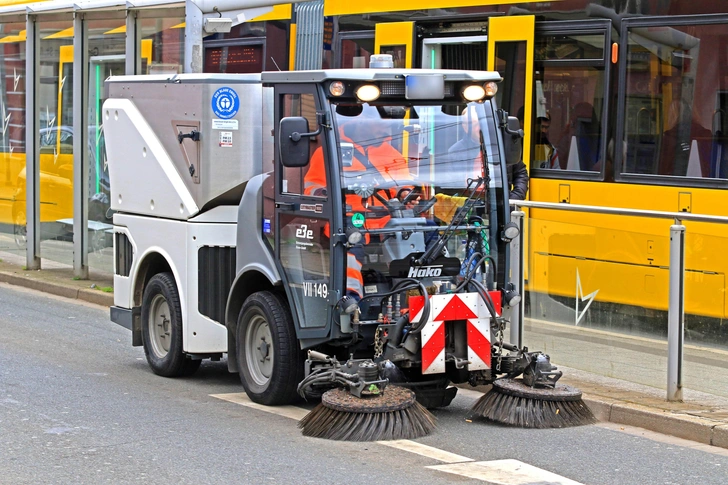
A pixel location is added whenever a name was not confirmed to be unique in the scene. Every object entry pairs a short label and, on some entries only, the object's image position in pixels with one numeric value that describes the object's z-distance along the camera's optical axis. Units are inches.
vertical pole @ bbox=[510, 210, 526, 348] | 374.9
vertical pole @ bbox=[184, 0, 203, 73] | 495.2
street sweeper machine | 299.4
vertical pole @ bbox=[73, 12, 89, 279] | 595.2
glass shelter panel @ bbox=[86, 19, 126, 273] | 587.8
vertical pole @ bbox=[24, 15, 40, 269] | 633.6
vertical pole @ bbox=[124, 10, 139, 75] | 568.4
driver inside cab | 304.2
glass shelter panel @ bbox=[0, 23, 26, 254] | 666.8
